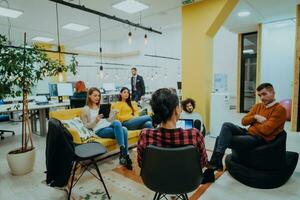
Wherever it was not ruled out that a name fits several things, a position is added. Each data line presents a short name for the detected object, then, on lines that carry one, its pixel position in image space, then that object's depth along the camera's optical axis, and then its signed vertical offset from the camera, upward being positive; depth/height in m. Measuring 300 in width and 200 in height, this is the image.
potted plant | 2.61 +0.17
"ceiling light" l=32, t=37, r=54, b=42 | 8.02 +1.88
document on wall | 5.06 +0.09
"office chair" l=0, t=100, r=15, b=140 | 4.70 -0.76
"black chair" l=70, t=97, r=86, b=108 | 4.89 -0.36
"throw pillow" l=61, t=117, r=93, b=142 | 2.78 -0.56
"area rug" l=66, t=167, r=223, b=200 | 2.23 -1.18
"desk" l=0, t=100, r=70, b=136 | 4.54 -0.63
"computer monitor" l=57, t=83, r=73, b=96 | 5.84 -0.07
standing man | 6.27 +0.01
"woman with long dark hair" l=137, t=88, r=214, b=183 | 1.38 -0.29
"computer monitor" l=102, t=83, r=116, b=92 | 9.34 -0.03
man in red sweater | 2.41 -0.48
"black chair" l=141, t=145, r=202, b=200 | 1.29 -0.54
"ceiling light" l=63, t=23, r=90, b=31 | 6.33 +1.87
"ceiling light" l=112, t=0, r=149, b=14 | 4.42 +1.78
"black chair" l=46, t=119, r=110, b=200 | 2.00 -0.67
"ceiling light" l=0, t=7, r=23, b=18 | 4.84 +1.80
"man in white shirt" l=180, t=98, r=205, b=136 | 3.51 -0.43
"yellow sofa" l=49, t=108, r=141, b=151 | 2.75 -0.70
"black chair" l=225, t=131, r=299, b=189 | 2.36 -0.90
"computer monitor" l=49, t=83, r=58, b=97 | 5.94 -0.09
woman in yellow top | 3.66 -0.52
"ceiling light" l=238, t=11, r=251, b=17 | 5.16 +1.83
